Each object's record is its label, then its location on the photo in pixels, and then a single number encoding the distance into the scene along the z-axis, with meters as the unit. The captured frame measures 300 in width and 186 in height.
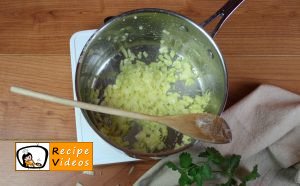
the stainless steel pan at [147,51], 0.66
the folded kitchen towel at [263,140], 0.69
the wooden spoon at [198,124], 0.58
